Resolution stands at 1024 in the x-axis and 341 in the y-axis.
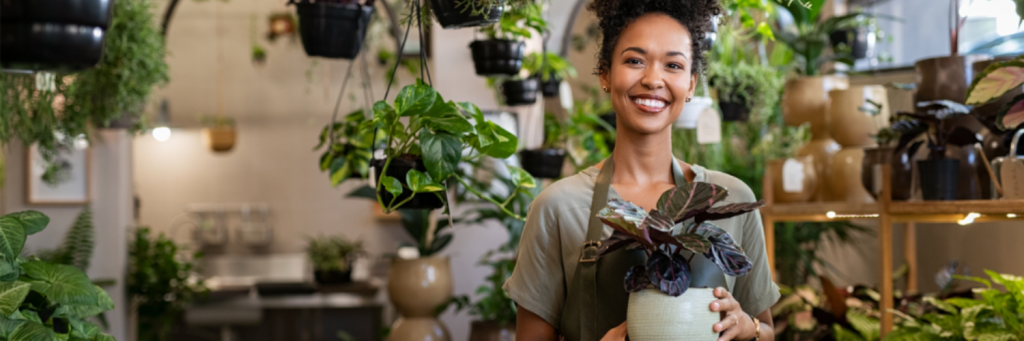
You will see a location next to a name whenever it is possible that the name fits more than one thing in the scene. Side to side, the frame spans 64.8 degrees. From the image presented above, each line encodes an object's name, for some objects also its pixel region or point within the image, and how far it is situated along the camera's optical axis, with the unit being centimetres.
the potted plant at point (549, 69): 319
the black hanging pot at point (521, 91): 294
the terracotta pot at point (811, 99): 277
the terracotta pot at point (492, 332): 345
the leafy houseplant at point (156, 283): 463
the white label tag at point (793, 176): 264
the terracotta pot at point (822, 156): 268
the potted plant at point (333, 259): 596
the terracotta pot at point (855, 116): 254
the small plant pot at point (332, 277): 595
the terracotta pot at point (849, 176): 254
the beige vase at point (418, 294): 342
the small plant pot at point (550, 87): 351
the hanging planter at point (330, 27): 200
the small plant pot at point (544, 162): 283
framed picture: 423
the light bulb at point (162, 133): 596
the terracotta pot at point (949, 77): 207
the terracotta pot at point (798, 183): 264
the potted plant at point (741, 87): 298
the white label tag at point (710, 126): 254
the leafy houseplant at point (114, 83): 298
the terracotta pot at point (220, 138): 634
